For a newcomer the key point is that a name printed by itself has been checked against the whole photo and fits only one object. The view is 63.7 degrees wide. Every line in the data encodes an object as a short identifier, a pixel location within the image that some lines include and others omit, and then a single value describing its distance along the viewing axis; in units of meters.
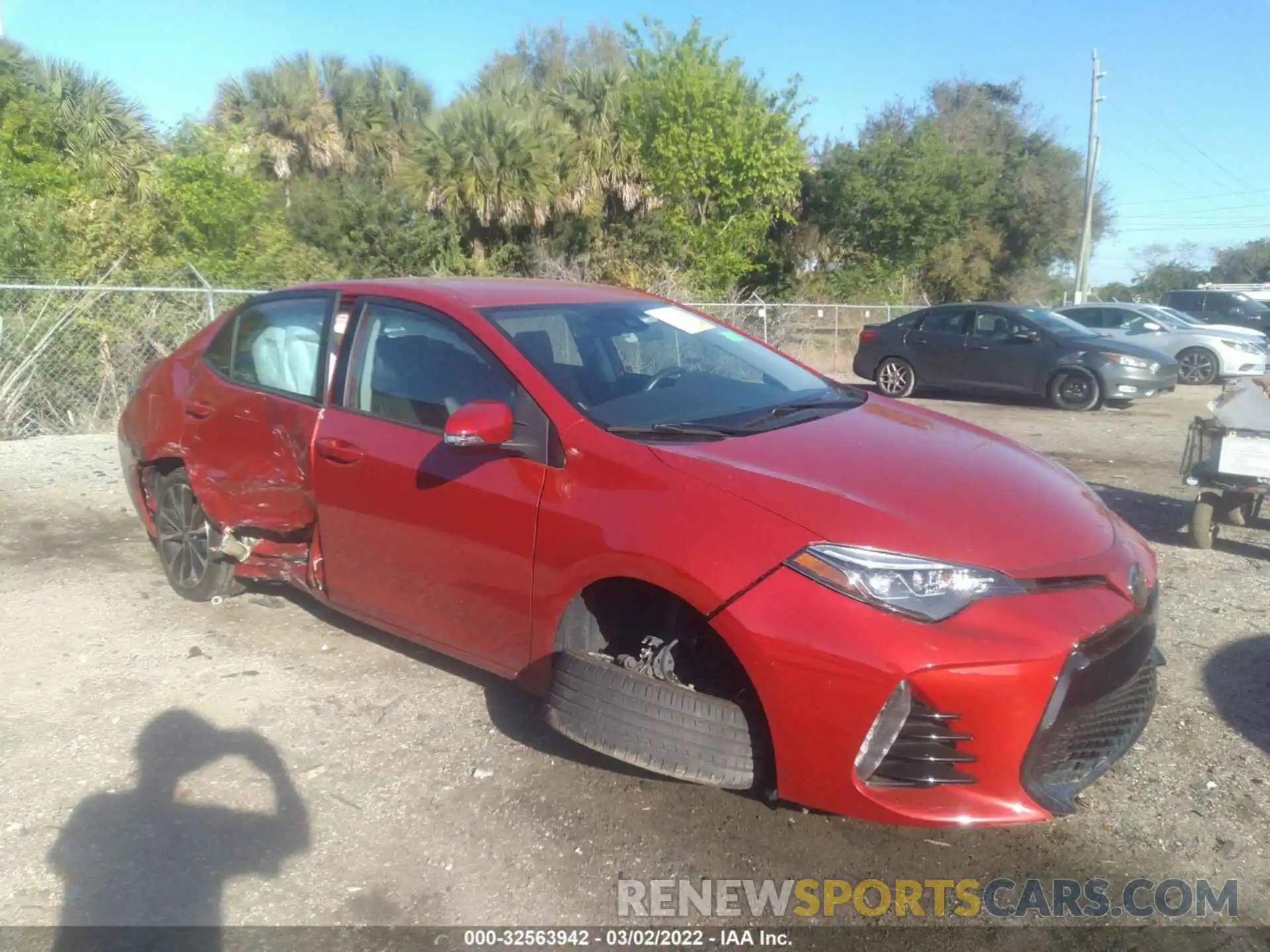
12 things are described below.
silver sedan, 17.50
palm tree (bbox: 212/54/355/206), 30.83
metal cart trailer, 5.97
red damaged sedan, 2.75
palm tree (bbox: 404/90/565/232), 22.06
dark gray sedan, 13.32
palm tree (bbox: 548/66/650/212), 24.05
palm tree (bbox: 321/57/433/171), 31.73
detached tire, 3.01
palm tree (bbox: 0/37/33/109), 17.38
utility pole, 30.83
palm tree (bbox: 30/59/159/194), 16.89
